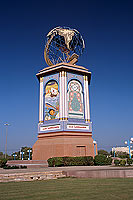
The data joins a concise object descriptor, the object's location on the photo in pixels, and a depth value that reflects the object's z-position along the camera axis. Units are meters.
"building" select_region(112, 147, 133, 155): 153.12
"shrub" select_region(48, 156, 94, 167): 24.00
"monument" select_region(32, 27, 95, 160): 30.57
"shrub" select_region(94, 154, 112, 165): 25.59
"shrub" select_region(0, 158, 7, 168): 23.49
